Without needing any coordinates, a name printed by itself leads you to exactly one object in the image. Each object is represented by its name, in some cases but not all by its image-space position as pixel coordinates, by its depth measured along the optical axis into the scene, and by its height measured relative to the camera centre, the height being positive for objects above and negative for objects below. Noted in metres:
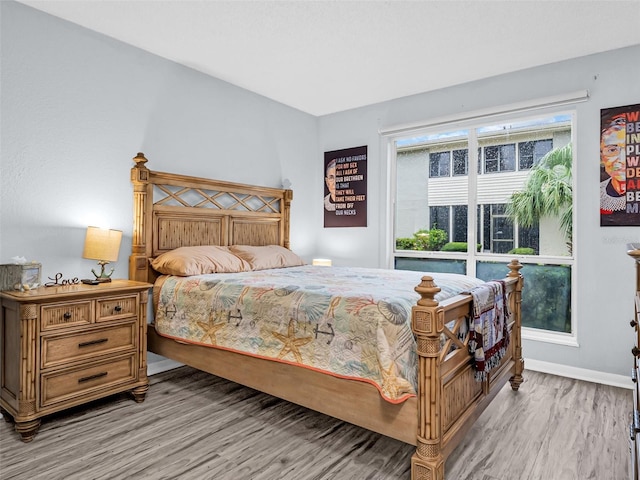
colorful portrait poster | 3.13 +0.61
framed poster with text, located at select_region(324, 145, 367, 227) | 4.75 +0.65
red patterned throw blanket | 2.14 -0.50
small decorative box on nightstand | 2.40 -0.23
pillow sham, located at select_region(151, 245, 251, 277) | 3.08 -0.18
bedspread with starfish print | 1.85 -0.45
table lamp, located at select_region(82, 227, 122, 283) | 2.78 -0.05
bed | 1.74 -0.64
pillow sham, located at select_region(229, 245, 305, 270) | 3.67 -0.16
